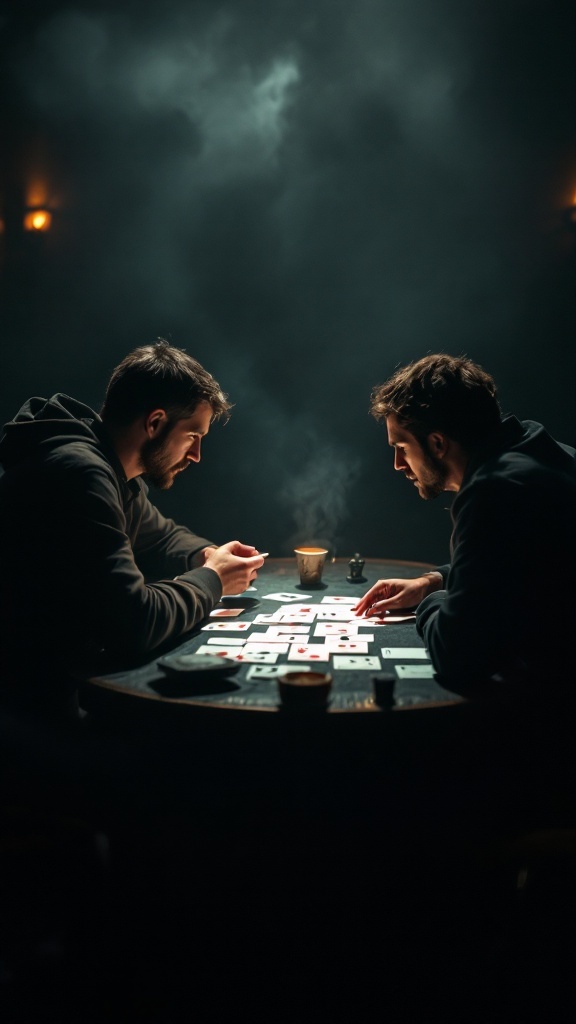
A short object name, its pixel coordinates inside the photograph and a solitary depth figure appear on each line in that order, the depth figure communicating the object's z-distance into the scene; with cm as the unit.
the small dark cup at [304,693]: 137
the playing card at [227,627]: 212
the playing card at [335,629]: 204
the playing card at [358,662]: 172
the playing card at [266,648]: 185
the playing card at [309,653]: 178
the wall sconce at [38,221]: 469
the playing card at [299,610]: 234
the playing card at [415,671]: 163
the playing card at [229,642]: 193
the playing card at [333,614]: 224
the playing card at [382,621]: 218
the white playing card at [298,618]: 220
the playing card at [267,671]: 161
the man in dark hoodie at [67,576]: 168
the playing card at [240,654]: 177
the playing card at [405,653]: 181
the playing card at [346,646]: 185
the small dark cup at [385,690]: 141
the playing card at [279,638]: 196
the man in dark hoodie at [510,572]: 154
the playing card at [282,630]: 205
